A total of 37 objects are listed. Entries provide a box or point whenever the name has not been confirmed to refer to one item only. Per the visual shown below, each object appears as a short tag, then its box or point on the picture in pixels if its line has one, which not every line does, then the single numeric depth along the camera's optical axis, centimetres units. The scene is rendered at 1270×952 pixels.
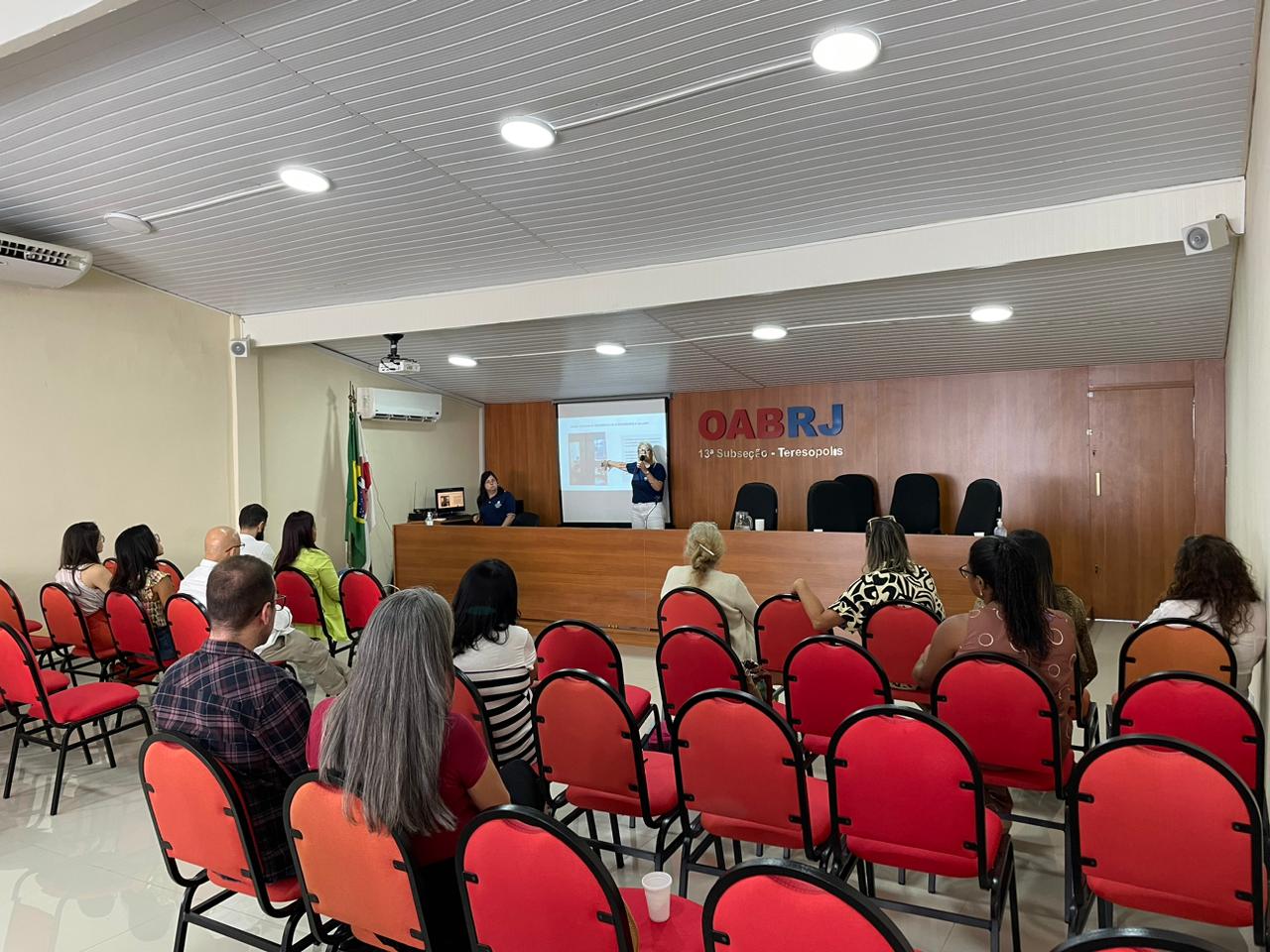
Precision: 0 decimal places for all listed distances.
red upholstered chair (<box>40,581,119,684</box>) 473
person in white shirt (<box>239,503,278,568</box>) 551
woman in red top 172
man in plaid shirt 215
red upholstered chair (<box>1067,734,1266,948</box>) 181
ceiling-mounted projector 733
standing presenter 867
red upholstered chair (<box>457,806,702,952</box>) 152
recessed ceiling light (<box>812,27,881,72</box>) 298
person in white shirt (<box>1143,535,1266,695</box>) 309
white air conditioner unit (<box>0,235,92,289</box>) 509
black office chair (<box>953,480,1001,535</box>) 696
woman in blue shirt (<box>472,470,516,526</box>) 924
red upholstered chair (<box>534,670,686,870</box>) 255
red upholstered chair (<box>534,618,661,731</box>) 347
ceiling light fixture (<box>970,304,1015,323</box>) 588
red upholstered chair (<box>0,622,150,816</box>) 369
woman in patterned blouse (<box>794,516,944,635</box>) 390
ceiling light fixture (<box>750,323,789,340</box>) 676
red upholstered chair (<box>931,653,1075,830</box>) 257
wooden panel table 638
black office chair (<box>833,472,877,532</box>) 799
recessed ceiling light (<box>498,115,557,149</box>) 369
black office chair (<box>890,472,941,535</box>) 759
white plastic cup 178
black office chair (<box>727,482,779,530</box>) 830
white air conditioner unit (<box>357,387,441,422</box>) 862
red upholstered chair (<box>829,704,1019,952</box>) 206
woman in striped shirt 283
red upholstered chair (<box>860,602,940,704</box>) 370
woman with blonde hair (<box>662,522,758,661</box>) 418
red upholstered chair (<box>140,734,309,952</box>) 204
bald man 425
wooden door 706
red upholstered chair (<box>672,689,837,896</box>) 225
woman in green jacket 544
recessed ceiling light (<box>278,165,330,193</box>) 438
